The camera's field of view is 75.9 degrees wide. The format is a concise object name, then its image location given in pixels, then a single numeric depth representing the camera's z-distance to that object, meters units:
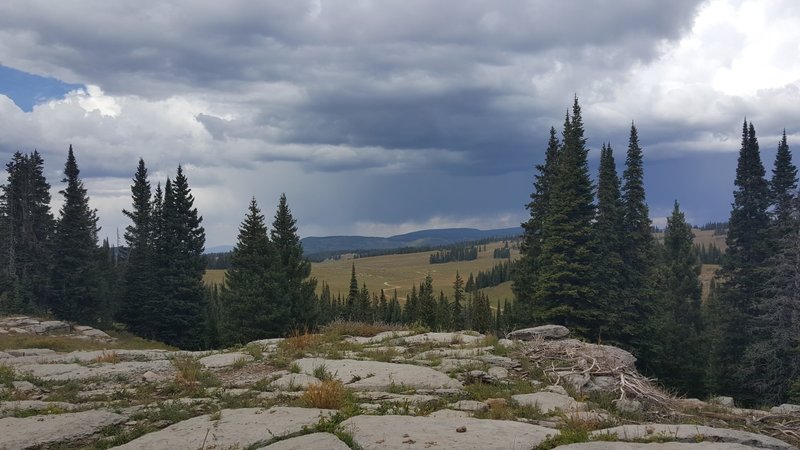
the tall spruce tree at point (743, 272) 37.84
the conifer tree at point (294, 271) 41.06
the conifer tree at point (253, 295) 38.47
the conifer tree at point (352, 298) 72.09
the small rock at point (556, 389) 10.50
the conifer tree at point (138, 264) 50.00
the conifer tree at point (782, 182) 39.97
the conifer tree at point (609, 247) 34.12
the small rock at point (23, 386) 10.45
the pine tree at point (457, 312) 76.75
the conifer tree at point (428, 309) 66.94
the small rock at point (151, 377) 11.27
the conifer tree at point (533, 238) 39.62
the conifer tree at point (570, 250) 32.66
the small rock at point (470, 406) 8.96
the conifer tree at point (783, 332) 31.23
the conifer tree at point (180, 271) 48.59
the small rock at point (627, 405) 9.64
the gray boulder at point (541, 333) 16.37
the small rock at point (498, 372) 11.24
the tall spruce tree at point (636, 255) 36.30
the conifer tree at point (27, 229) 53.31
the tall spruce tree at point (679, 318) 40.44
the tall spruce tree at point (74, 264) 52.28
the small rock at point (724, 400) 12.69
